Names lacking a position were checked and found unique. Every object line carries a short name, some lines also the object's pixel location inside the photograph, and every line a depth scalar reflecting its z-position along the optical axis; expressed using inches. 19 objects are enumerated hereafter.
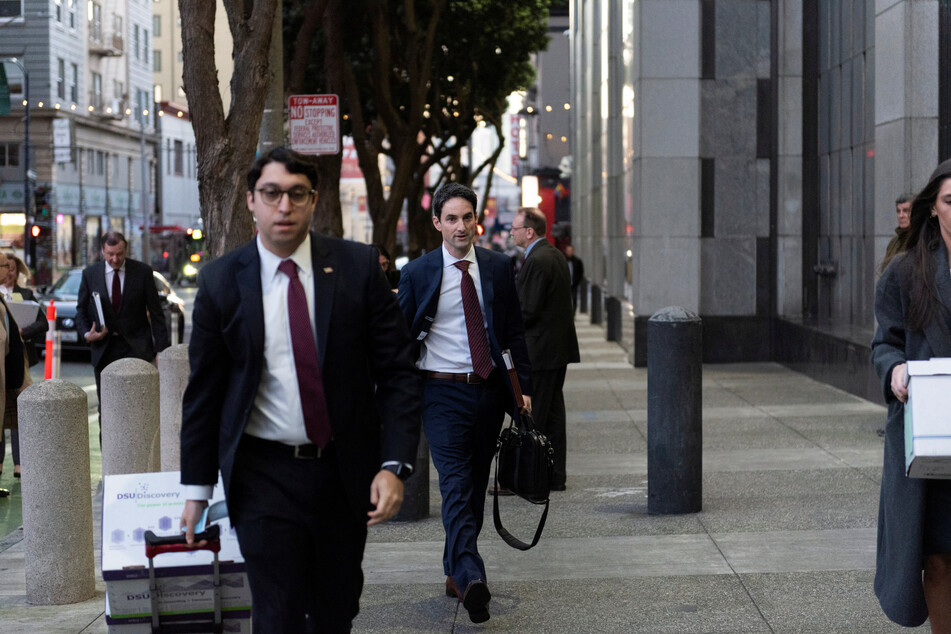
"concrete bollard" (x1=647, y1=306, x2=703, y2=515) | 306.0
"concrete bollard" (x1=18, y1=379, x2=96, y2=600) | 247.6
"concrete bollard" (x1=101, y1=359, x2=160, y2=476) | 330.0
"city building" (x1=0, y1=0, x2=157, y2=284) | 2128.4
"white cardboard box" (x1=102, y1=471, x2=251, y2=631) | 162.4
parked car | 842.8
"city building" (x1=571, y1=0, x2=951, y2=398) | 660.1
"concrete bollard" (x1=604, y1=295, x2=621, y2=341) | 889.5
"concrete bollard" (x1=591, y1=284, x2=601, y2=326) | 1144.2
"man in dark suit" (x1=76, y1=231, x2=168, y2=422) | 425.7
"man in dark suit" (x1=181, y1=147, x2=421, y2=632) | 147.9
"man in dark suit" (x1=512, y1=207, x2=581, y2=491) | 348.8
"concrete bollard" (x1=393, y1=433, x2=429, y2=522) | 312.3
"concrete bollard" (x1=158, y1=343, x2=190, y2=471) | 348.8
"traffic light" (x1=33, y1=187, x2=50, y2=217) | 1881.2
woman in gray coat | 162.2
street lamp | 1860.2
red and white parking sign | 543.2
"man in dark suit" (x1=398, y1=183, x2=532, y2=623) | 237.1
